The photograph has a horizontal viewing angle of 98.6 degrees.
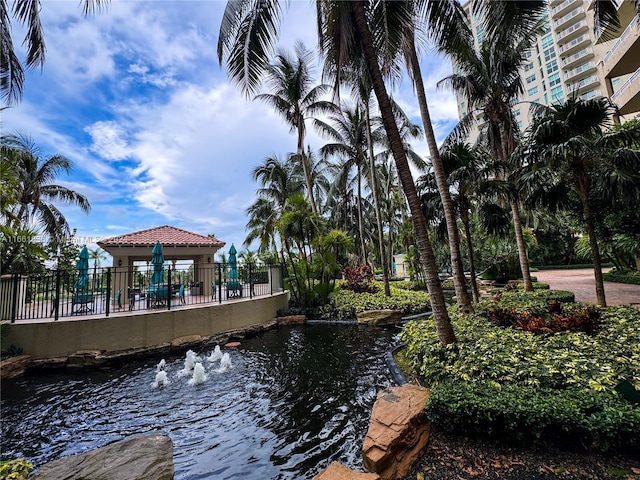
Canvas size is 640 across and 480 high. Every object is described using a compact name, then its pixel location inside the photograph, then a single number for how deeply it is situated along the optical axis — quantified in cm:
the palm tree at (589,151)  652
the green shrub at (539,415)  278
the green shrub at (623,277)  1372
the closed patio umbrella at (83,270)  930
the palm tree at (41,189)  1620
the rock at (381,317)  1102
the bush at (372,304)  1209
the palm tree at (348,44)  505
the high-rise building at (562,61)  3881
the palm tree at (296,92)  1580
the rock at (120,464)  283
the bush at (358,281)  1595
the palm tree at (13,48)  616
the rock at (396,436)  302
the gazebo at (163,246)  1271
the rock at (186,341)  872
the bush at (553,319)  558
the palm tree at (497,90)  1047
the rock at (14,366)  673
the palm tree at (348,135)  1720
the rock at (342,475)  277
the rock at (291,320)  1216
